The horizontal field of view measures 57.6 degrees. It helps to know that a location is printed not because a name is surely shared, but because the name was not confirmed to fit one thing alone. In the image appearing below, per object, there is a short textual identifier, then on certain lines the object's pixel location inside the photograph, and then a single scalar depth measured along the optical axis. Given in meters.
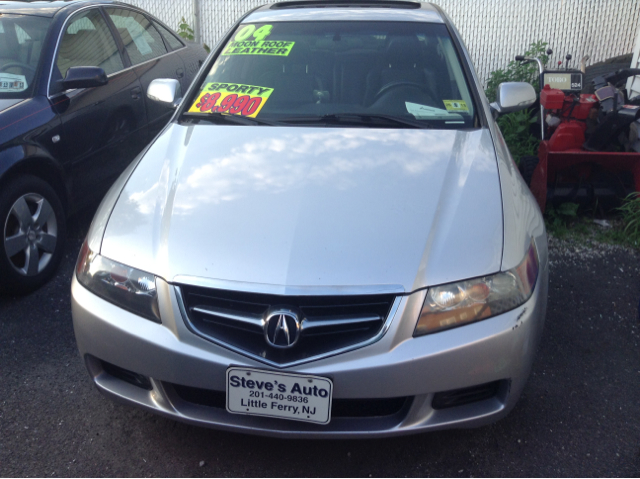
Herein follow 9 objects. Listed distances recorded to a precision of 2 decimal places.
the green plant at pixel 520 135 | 5.35
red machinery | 4.16
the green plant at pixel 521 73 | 6.51
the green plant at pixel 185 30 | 7.66
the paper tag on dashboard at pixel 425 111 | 2.80
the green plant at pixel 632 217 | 4.01
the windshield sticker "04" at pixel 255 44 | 3.18
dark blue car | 3.18
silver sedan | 1.80
